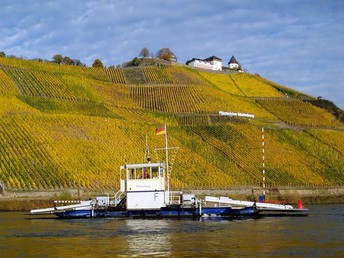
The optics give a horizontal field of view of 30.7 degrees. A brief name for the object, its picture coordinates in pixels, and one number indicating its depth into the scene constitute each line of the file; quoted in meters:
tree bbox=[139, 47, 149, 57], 193.25
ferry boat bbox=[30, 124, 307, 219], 47.03
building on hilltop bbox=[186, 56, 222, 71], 178.00
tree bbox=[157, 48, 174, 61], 189.68
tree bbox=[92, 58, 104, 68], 162.12
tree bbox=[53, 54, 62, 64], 168.71
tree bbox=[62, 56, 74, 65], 175.75
